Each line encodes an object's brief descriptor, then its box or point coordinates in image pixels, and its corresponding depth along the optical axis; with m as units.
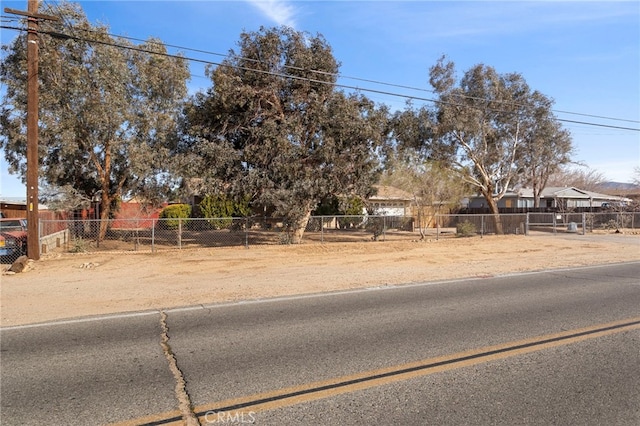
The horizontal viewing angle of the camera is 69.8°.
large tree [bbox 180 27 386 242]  18.28
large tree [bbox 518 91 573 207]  27.91
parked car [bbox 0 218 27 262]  14.11
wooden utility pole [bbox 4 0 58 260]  13.66
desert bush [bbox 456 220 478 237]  26.29
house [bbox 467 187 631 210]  43.56
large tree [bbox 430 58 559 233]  26.77
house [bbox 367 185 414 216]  23.53
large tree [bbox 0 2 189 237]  17.22
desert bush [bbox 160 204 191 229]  36.28
